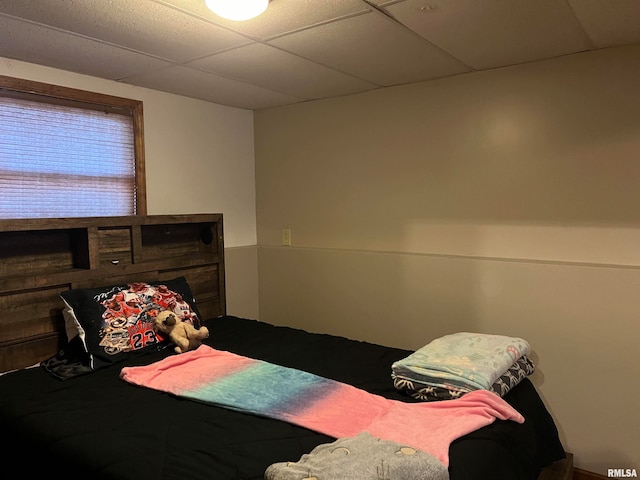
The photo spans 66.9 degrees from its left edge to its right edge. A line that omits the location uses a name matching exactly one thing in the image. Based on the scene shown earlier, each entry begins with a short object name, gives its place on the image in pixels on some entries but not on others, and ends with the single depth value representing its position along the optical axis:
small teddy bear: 2.33
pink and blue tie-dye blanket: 1.49
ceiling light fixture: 1.62
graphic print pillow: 2.17
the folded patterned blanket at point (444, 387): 1.71
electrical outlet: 3.55
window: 2.36
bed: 1.43
